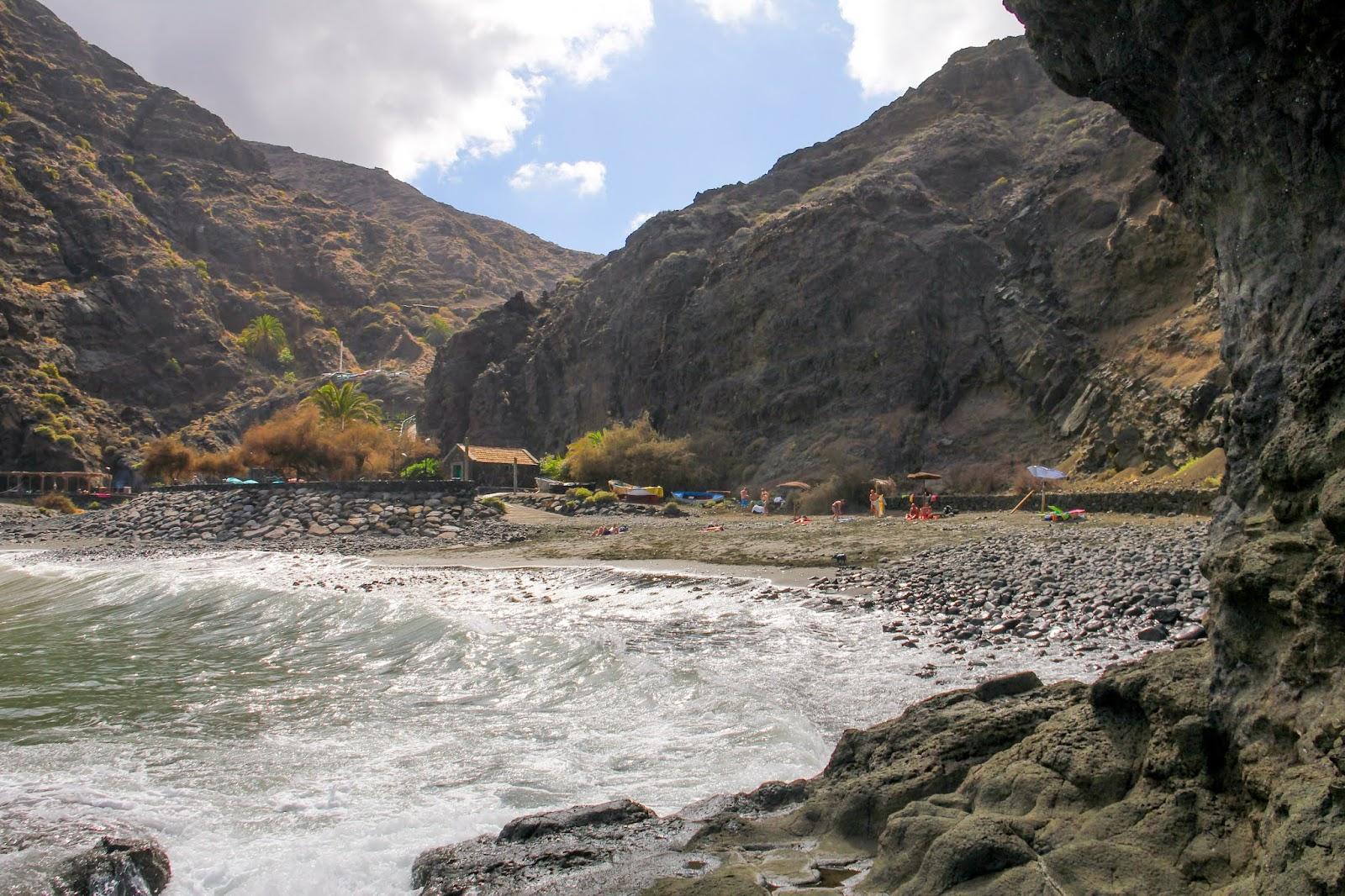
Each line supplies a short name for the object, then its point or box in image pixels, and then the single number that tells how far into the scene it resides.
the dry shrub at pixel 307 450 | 50.28
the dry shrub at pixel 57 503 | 52.96
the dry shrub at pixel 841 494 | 38.38
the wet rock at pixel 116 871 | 5.29
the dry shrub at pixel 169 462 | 53.75
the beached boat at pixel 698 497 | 46.50
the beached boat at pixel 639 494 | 43.84
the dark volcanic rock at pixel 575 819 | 5.90
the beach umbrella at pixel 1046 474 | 31.09
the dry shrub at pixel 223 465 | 52.97
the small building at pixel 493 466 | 57.47
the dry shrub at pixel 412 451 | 62.16
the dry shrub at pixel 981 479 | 38.28
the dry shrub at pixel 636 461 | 50.22
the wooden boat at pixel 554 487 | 48.97
